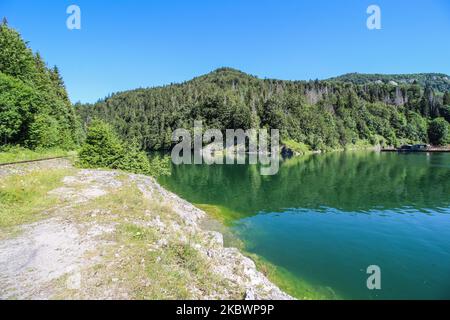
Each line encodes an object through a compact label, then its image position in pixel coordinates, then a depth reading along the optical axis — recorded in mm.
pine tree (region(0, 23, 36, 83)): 43056
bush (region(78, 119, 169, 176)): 38906
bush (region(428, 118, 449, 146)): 181750
